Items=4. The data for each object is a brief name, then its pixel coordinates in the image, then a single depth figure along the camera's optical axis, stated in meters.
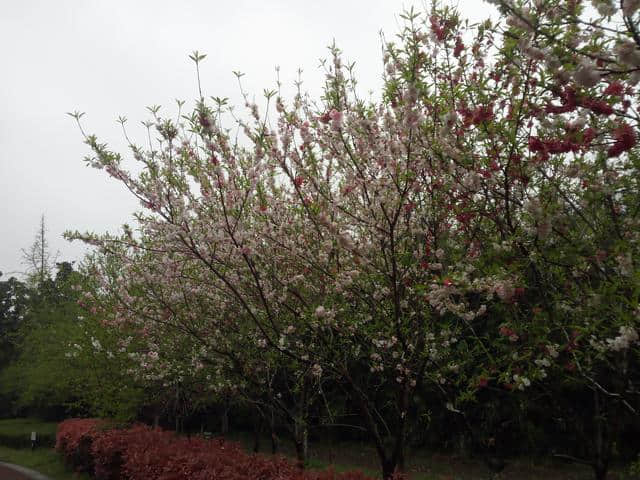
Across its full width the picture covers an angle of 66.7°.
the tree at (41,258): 41.68
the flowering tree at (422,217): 3.30
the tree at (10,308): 39.72
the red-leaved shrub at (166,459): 5.93
